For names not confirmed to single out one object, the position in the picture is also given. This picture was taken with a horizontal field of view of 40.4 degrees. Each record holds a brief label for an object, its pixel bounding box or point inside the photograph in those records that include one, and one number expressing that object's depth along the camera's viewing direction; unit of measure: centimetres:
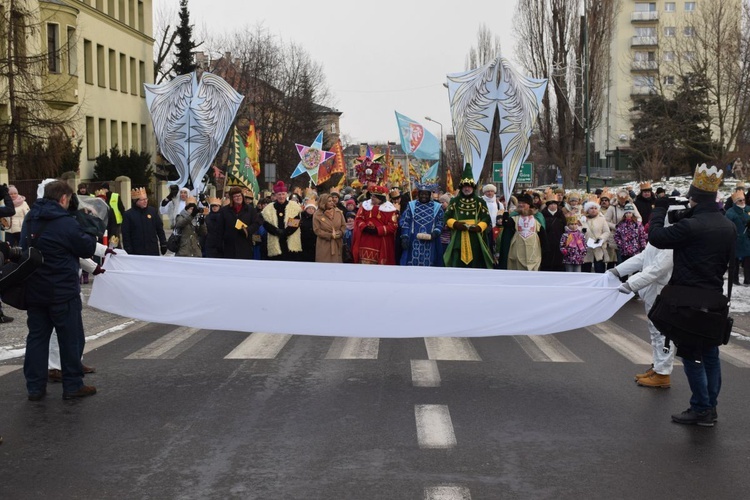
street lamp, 9284
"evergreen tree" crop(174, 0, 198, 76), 6725
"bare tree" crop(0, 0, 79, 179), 2969
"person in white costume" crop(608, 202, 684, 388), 880
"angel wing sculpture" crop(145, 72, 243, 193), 2520
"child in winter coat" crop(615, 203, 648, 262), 1720
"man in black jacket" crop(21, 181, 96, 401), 867
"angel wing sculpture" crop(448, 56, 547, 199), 1984
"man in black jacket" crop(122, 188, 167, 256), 1678
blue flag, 3597
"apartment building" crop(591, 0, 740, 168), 9856
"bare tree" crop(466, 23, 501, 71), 7369
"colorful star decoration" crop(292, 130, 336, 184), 3350
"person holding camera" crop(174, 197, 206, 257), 1753
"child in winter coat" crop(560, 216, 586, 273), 1644
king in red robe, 1558
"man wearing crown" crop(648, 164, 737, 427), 779
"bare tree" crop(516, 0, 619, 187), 5609
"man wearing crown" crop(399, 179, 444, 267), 1514
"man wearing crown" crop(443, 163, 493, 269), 1477
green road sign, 3577
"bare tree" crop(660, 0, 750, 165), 3700
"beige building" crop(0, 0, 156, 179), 4512
